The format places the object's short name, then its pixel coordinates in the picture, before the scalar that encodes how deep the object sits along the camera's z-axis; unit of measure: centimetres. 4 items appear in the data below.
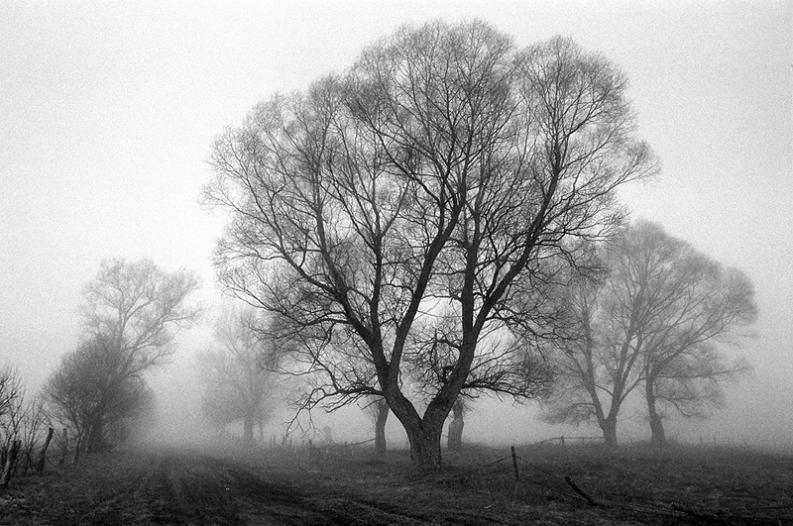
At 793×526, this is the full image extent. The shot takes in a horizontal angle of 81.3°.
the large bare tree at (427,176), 1356
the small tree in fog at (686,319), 2673
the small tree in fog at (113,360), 2838
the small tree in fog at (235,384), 4385
